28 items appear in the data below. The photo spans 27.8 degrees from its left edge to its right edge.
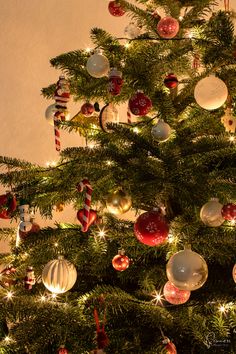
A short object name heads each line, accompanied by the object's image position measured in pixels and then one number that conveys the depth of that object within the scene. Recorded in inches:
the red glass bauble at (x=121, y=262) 40.3
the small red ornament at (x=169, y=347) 35.7
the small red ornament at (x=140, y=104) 40.4
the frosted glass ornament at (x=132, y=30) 52.6
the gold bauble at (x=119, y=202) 37.4
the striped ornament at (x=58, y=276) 37.9
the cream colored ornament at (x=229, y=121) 40.8
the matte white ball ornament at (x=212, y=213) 36.3
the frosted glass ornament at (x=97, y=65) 42.2
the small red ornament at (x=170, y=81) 42.3
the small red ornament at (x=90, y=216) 38.3
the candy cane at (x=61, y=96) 44.7
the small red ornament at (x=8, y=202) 40.9
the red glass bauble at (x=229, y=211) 35.3
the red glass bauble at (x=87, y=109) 48.8
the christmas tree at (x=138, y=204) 36.1
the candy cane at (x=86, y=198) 37.1
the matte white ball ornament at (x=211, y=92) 37.5
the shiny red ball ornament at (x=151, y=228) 34.9
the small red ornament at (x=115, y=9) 49.0
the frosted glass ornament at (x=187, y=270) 33.6
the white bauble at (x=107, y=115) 44.5
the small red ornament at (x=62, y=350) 36.7
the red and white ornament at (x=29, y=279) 42.1
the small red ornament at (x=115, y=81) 41.3
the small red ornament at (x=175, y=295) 37.9
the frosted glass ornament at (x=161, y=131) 40.0
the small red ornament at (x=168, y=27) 42.9
